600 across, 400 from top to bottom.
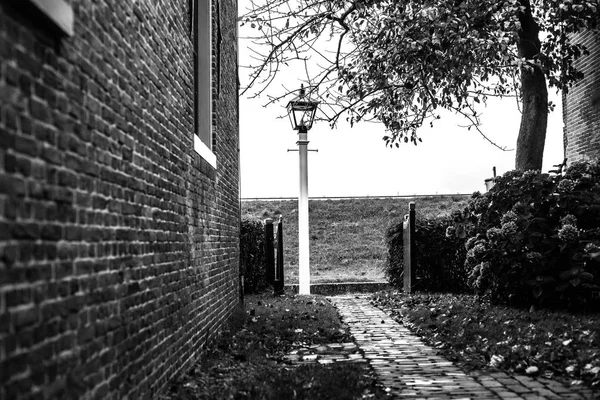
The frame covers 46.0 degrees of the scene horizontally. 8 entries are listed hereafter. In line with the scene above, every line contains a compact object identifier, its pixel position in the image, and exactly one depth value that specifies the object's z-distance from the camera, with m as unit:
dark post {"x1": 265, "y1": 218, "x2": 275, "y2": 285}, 15.58
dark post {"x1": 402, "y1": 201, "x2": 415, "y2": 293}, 15.02
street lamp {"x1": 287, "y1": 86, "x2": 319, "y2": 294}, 14.62
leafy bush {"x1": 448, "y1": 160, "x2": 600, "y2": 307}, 9.65
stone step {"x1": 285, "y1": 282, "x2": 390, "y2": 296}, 19.17
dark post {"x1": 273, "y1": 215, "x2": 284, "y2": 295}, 15.80
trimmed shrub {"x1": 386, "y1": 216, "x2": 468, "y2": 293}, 15.83
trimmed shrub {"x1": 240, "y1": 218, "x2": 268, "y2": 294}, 16.16
